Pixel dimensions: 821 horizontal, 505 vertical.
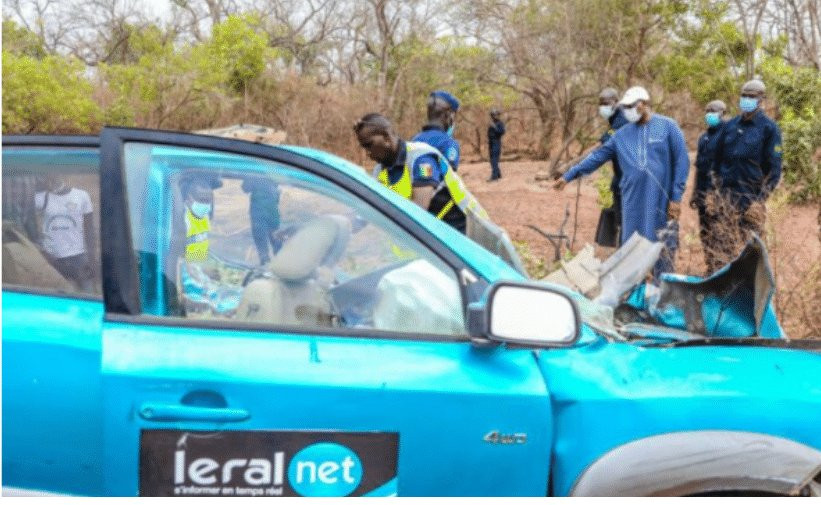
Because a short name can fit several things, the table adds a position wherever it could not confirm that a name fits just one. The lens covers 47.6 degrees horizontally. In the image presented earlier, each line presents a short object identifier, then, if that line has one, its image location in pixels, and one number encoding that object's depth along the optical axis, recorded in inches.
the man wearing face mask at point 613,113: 311.8
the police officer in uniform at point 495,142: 729.5
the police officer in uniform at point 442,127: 229.9
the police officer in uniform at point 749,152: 287.3
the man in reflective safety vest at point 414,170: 190.1
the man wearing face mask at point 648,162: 273.1
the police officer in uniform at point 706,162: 290.4
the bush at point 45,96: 660.7
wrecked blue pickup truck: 85.9
